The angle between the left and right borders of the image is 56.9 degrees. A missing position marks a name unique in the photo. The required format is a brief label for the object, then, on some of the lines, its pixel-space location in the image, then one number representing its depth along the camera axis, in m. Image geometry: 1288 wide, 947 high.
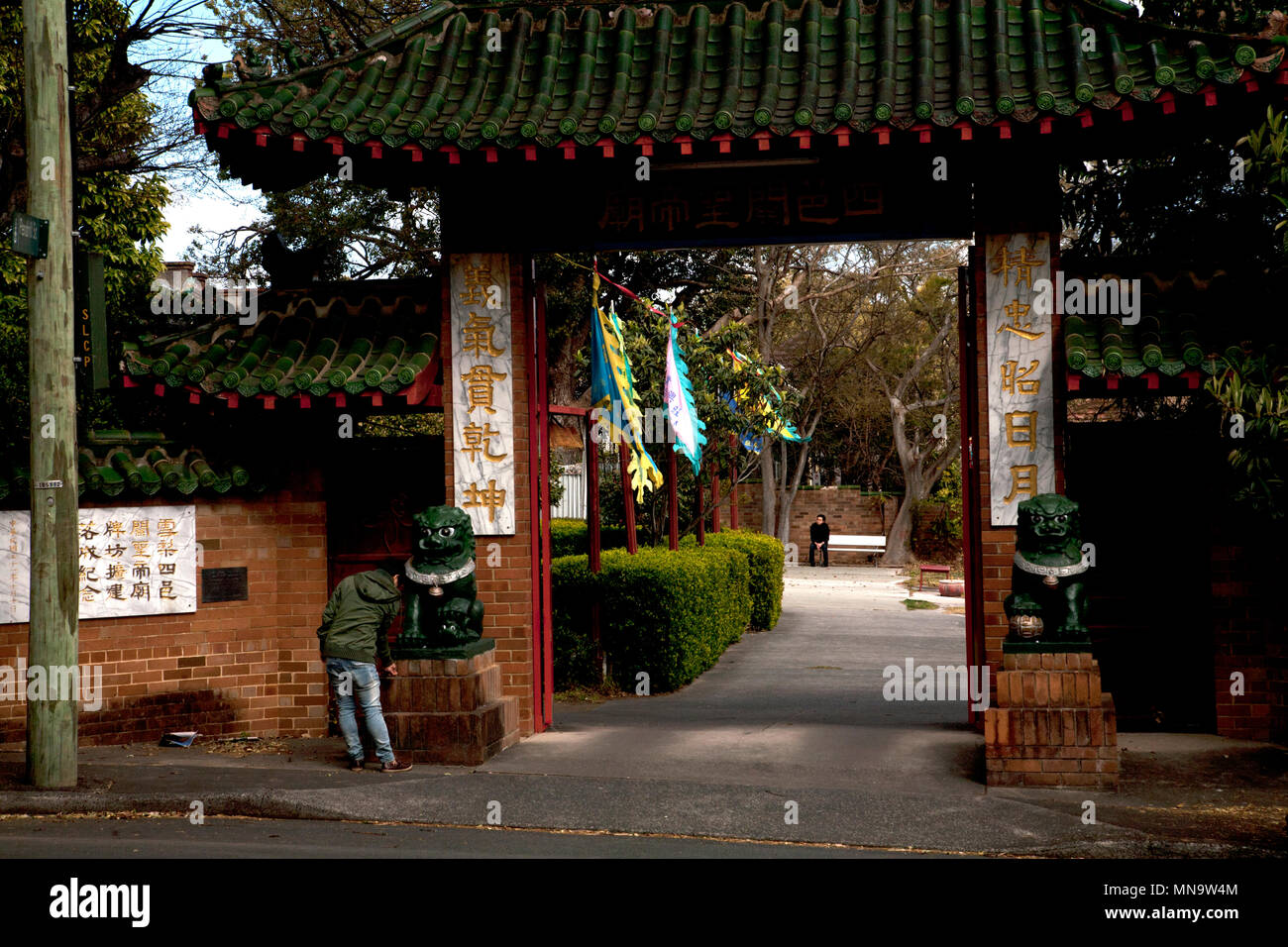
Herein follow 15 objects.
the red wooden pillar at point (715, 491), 18.73
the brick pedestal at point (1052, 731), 8.16
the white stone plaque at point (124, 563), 9.46
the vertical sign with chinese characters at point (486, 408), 9.88
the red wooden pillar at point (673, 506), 16.08
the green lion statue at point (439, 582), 9.02
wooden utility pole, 8.09
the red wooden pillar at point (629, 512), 14.65
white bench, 35.34
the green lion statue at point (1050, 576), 8.41
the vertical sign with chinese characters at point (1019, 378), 9.24
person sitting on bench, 34.56
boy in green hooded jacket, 8.74
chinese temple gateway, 8.77
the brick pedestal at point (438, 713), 8.94
